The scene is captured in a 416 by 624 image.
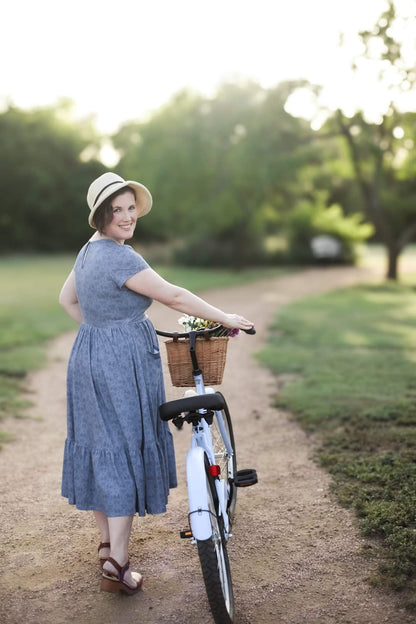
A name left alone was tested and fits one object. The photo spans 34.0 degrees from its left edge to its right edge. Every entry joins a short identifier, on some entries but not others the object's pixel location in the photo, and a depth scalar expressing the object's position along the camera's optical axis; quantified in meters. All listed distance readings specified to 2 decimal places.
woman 3.13
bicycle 2.84
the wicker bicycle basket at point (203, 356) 3.16
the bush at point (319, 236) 28.47
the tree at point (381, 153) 19.58
